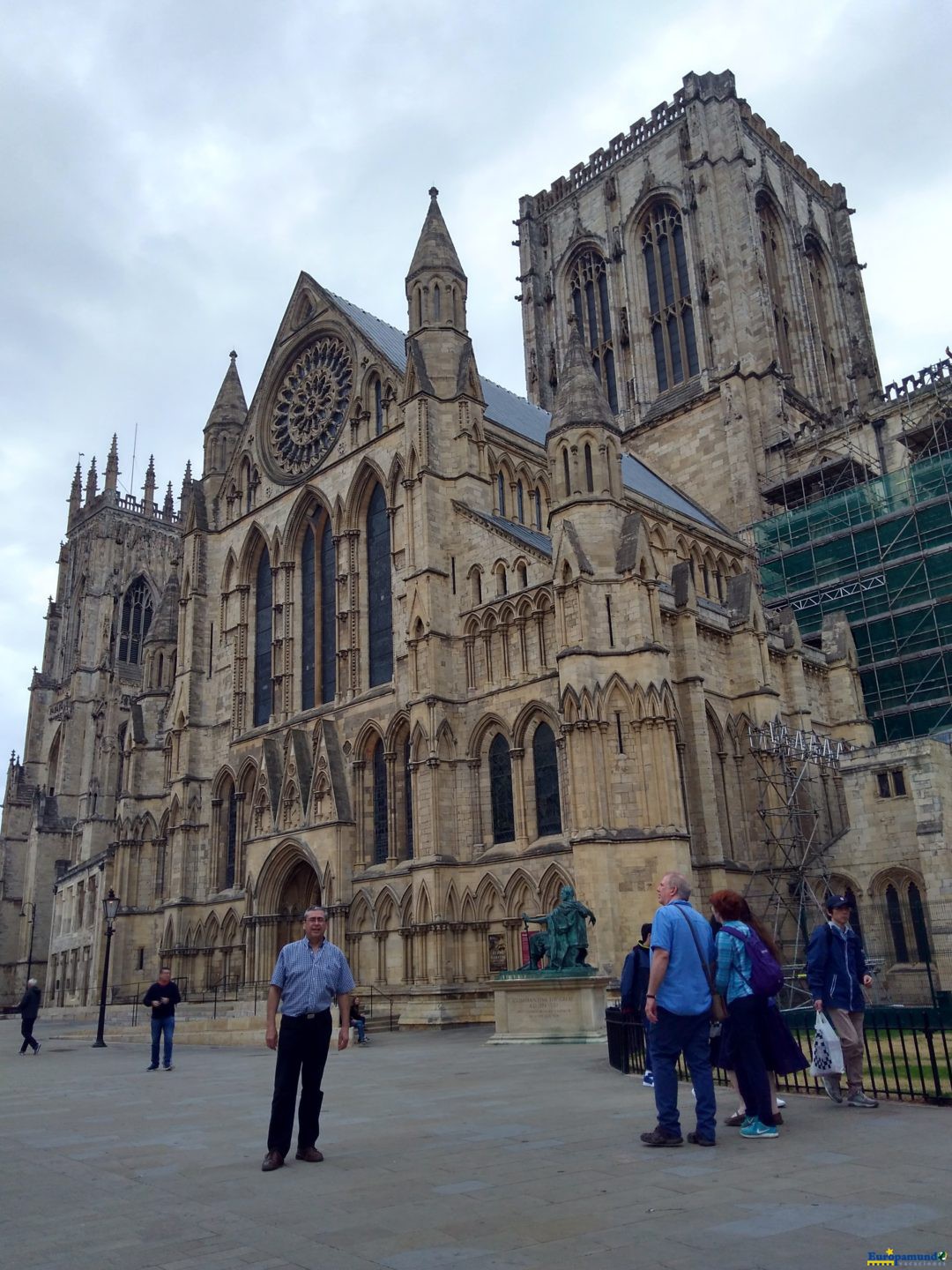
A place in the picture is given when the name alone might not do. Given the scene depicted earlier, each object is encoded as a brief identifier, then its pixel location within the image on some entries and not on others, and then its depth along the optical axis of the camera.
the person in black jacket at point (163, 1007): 17.25
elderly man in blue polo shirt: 7.70
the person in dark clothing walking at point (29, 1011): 23.28
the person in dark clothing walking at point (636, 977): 10.04
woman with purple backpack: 7.99
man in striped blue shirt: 7.60
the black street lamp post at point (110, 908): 29.02
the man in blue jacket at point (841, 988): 9.55
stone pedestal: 19.39
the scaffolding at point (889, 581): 37.62
